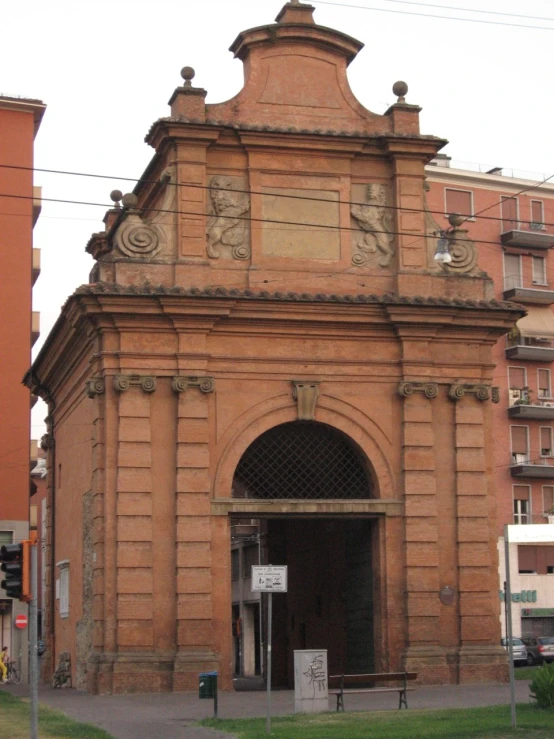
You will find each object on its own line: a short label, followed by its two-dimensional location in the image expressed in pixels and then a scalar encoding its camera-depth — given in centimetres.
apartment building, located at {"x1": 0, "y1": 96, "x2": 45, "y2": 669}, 4784
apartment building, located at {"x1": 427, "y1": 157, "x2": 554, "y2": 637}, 5556
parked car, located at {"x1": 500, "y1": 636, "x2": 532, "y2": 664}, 4600
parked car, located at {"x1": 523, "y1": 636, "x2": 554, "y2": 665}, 4684
